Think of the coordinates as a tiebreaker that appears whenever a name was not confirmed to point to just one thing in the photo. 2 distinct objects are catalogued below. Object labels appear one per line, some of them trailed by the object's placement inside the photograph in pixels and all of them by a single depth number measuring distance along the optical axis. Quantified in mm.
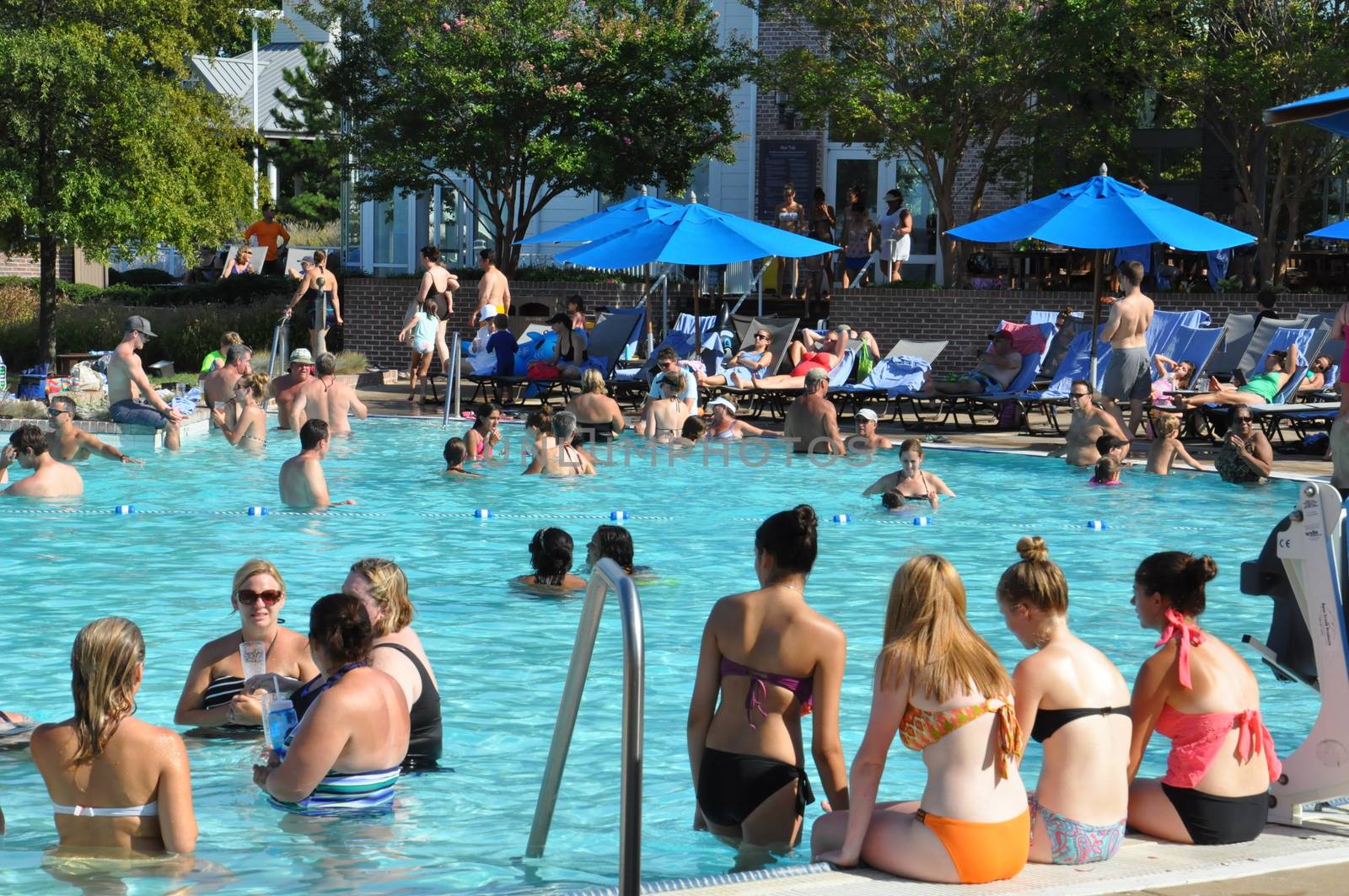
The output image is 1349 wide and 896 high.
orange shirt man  32188
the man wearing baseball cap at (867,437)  14211
